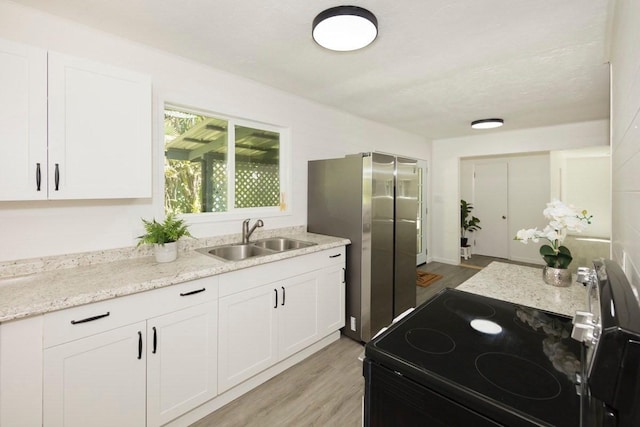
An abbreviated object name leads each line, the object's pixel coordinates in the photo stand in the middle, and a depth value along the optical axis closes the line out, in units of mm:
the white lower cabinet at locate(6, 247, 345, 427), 1209
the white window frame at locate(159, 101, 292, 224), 2262
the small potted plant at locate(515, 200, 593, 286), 1481
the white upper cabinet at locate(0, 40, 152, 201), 1394
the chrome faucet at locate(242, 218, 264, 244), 2516
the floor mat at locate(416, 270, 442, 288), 4238
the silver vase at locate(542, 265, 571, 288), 1531
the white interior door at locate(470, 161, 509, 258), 5762
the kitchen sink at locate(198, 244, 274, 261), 2361
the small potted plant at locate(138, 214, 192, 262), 1831
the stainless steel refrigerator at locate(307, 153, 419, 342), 2553
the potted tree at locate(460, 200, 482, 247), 5883
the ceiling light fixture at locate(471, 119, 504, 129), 3860
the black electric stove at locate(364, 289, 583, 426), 644
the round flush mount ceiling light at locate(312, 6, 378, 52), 1580
